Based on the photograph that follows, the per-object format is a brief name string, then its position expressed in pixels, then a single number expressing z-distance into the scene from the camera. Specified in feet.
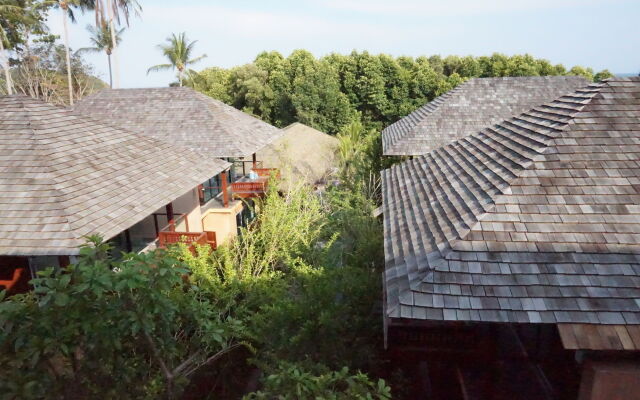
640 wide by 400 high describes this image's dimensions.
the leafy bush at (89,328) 10.88
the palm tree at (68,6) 104.22
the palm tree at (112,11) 108.17
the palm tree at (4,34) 95.55
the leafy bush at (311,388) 12.25
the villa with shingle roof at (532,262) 14.32
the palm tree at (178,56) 122.83
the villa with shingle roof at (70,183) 23.27
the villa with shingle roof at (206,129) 50.49
